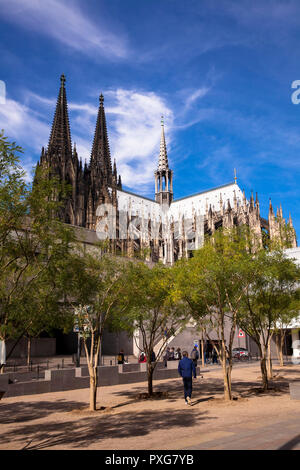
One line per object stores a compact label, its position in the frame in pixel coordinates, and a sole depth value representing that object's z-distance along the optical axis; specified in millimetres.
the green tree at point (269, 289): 16312
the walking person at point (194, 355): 24594
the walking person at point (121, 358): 23953
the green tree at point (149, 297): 16422
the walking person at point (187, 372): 13836
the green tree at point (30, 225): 8500
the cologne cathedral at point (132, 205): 73750
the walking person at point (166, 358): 26567
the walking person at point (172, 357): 28125
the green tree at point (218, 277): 14922
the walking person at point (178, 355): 28672
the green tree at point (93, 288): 13352
